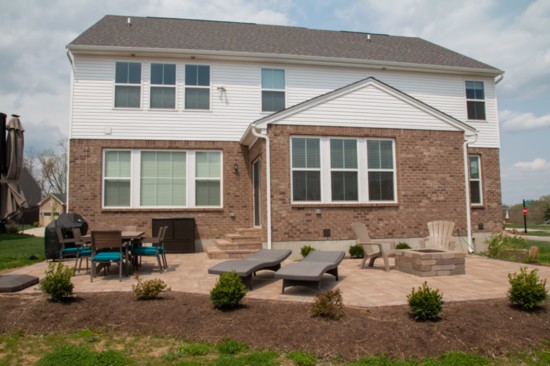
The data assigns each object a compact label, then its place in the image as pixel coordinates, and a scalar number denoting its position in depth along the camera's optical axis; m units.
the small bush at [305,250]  10.51
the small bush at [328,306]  5.15
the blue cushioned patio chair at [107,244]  7.58
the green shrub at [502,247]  11.34
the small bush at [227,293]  5.50
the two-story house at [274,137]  11.38
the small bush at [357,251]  10.95
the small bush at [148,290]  5.95
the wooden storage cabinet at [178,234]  12.30
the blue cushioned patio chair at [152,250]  8.45
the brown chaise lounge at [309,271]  6.25
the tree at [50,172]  51.84
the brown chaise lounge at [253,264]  6.68
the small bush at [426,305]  5.06
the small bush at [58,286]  5.79
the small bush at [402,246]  11.02
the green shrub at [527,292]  5.47
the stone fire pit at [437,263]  8.01
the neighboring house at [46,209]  39.22
